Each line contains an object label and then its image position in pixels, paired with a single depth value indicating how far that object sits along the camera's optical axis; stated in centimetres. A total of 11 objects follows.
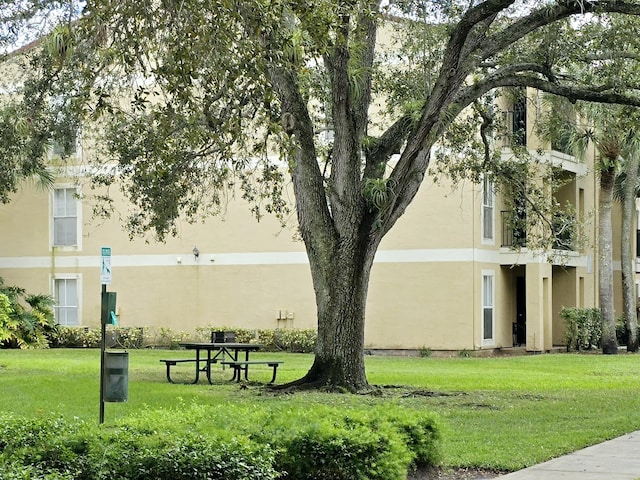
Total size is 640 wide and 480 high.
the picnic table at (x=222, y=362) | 1984
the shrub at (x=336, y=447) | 877
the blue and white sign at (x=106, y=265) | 1216
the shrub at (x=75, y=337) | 3372
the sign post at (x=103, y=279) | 1183
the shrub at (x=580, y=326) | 3419
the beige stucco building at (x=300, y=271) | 3069
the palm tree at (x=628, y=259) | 3356
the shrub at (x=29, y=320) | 3108
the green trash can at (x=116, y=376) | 1173
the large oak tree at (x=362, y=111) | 1678
